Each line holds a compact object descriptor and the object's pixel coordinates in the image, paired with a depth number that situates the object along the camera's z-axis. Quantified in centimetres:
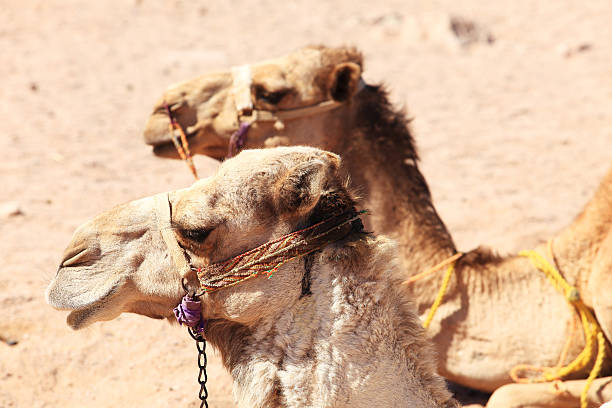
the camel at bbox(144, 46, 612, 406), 774
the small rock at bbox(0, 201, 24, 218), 1219
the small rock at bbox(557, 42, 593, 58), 2378
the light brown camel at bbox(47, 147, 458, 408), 439
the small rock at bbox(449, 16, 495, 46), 2469
